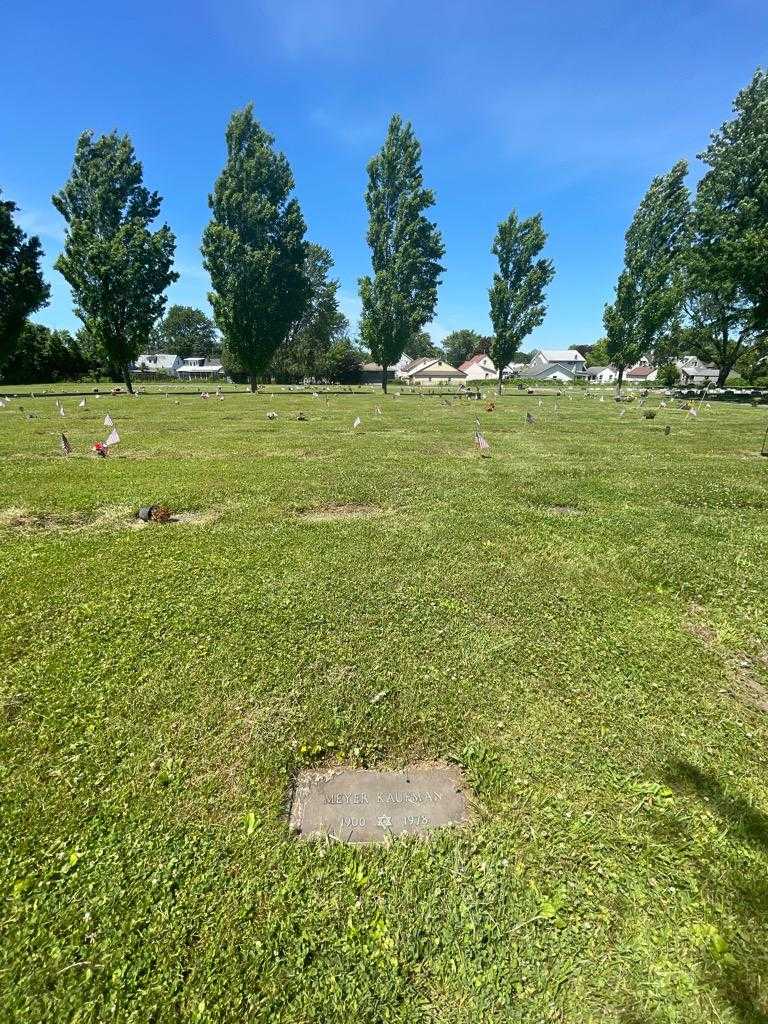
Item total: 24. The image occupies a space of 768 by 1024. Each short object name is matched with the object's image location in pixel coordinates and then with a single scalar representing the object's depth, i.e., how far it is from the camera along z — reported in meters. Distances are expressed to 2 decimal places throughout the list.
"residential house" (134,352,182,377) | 94.88
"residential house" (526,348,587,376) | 97.69
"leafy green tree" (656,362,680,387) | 63.06
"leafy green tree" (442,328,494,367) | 129.00
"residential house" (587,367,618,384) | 97.94
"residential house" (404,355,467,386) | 89.69
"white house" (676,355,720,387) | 81.19
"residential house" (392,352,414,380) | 98.71
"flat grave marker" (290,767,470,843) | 2.40
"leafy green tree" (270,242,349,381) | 71.12
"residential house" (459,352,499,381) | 91.69
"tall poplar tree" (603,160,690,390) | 36.28
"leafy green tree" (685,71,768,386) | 30.27
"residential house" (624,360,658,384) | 95.38
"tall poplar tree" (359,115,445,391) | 38.97
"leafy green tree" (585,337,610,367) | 97.74
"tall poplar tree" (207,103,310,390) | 34.84
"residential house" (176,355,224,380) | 92.44
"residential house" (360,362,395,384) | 83.69
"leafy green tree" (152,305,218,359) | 112.69
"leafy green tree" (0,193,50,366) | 30.92
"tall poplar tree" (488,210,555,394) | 41.69
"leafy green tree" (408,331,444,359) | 138.38
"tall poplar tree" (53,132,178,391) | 32.69
